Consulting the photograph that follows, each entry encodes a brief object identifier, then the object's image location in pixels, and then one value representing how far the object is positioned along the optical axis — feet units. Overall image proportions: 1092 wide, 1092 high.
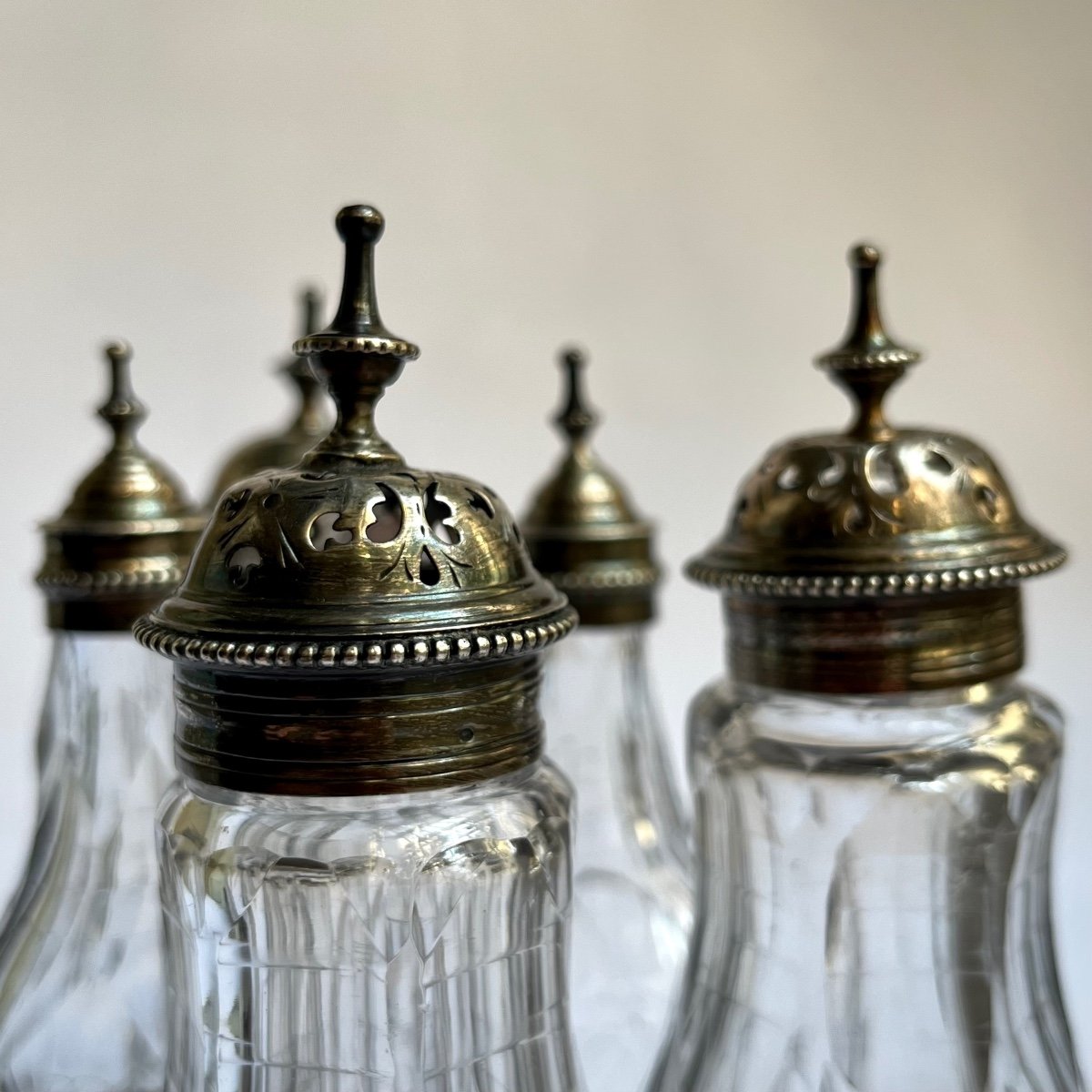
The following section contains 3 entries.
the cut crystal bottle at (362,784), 0.99
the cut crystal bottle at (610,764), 1.29
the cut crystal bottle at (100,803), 1.19
